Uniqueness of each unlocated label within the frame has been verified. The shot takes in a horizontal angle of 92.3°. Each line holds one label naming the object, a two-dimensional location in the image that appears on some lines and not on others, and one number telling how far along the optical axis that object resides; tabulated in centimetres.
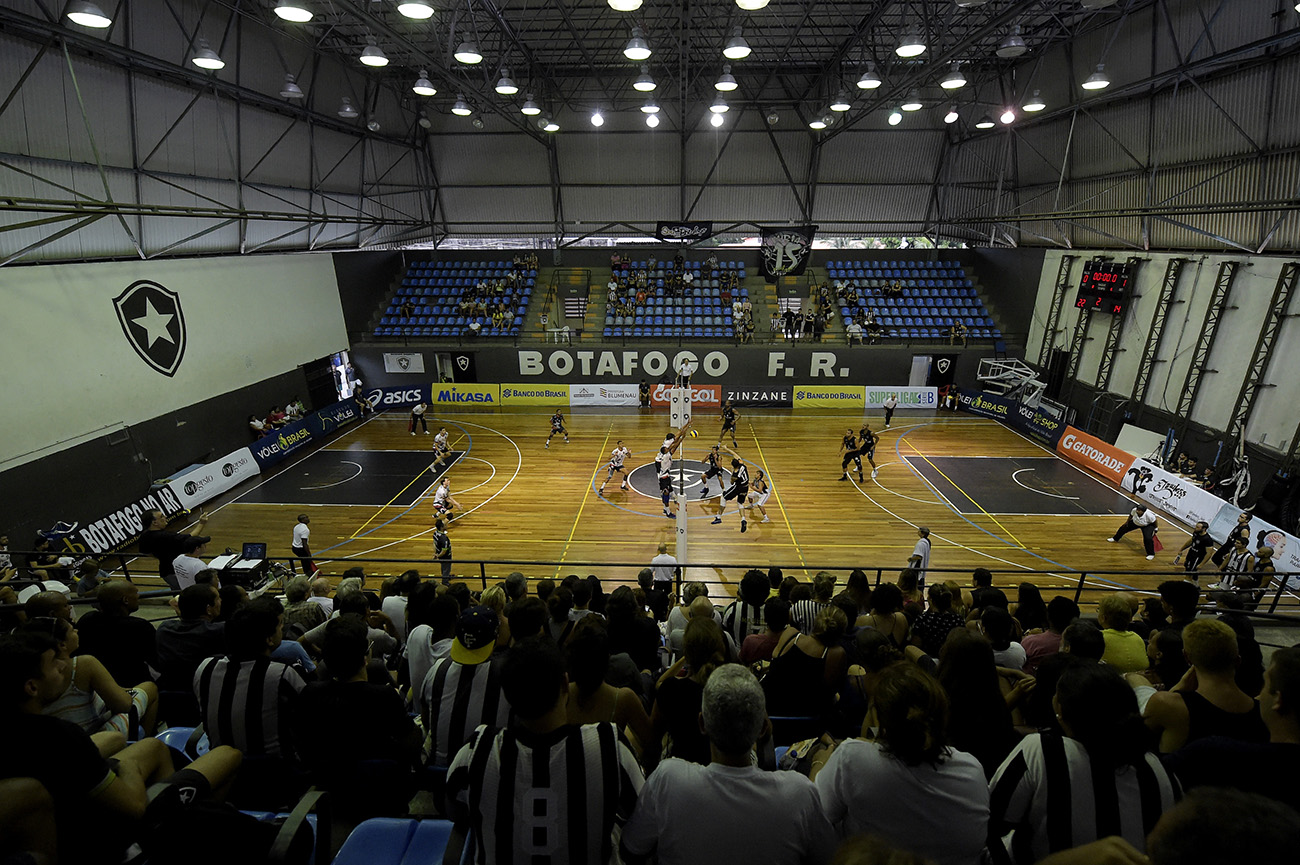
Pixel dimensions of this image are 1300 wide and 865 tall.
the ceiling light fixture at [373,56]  1248
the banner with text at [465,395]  2678
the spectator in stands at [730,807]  216
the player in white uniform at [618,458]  1835
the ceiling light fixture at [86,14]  927
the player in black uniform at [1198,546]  1261
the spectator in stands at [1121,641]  507
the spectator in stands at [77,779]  219
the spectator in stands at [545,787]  236
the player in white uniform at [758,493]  1622
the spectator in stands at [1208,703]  322
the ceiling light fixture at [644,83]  1566
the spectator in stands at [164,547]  1000
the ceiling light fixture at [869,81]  1449
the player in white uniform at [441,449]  1945
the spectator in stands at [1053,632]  554
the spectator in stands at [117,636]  436
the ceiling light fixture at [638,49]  1154
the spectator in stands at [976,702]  321
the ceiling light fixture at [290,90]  1684
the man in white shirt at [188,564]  971
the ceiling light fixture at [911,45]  1145
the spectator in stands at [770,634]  496
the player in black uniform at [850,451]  1852
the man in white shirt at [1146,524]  1402
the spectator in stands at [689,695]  342
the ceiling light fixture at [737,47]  1120
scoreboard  2080
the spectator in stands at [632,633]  476
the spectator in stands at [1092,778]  241
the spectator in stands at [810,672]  432
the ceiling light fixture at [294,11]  963
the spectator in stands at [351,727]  300
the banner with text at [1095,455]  1834
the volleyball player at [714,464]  1725
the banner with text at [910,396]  2608
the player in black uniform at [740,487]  1570
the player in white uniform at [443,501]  1568
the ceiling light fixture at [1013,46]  1378
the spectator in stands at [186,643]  442
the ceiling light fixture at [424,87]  1598
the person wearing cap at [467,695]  333
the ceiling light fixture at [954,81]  1395
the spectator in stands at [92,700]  324
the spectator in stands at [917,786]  234
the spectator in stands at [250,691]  324
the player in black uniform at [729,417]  2150
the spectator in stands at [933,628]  529
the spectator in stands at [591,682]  318
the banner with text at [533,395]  2678
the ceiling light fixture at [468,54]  1240
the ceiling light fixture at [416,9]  917
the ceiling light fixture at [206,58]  1203
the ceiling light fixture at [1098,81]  1439
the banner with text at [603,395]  2670
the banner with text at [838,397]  2611
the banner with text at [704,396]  2638
